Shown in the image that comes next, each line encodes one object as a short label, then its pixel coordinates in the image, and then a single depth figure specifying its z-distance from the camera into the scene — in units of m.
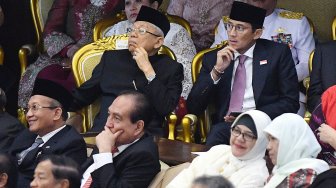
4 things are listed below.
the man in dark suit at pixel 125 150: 12.50
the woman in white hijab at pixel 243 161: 12.14
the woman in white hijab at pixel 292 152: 11.69
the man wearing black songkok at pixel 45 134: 13.53
